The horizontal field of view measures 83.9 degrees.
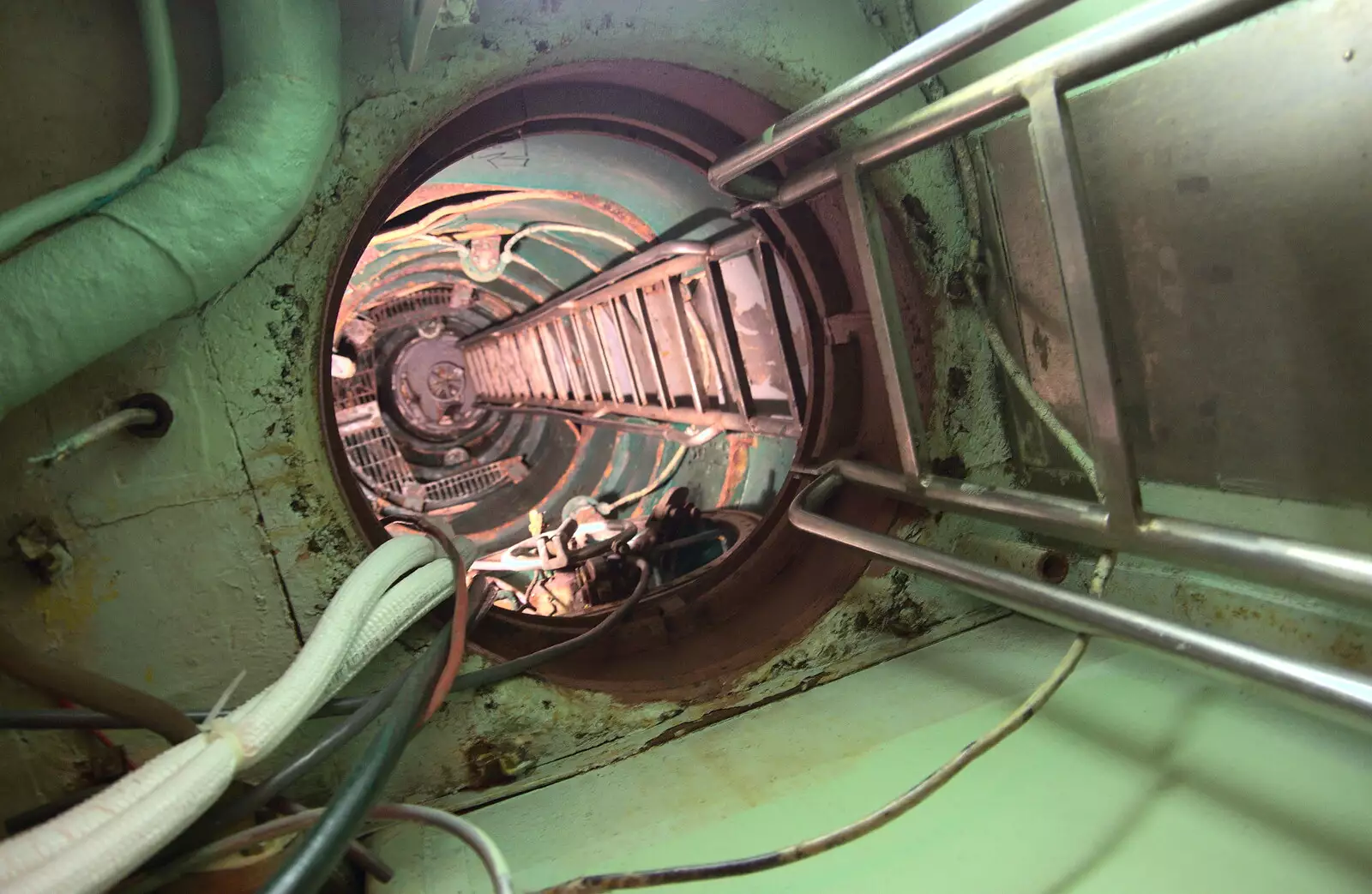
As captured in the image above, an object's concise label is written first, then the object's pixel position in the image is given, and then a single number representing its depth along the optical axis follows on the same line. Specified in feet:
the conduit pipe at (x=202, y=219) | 2.88
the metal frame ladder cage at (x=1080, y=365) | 2.65
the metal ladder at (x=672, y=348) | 8.07
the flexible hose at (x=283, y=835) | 2.89
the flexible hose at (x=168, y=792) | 2.41
